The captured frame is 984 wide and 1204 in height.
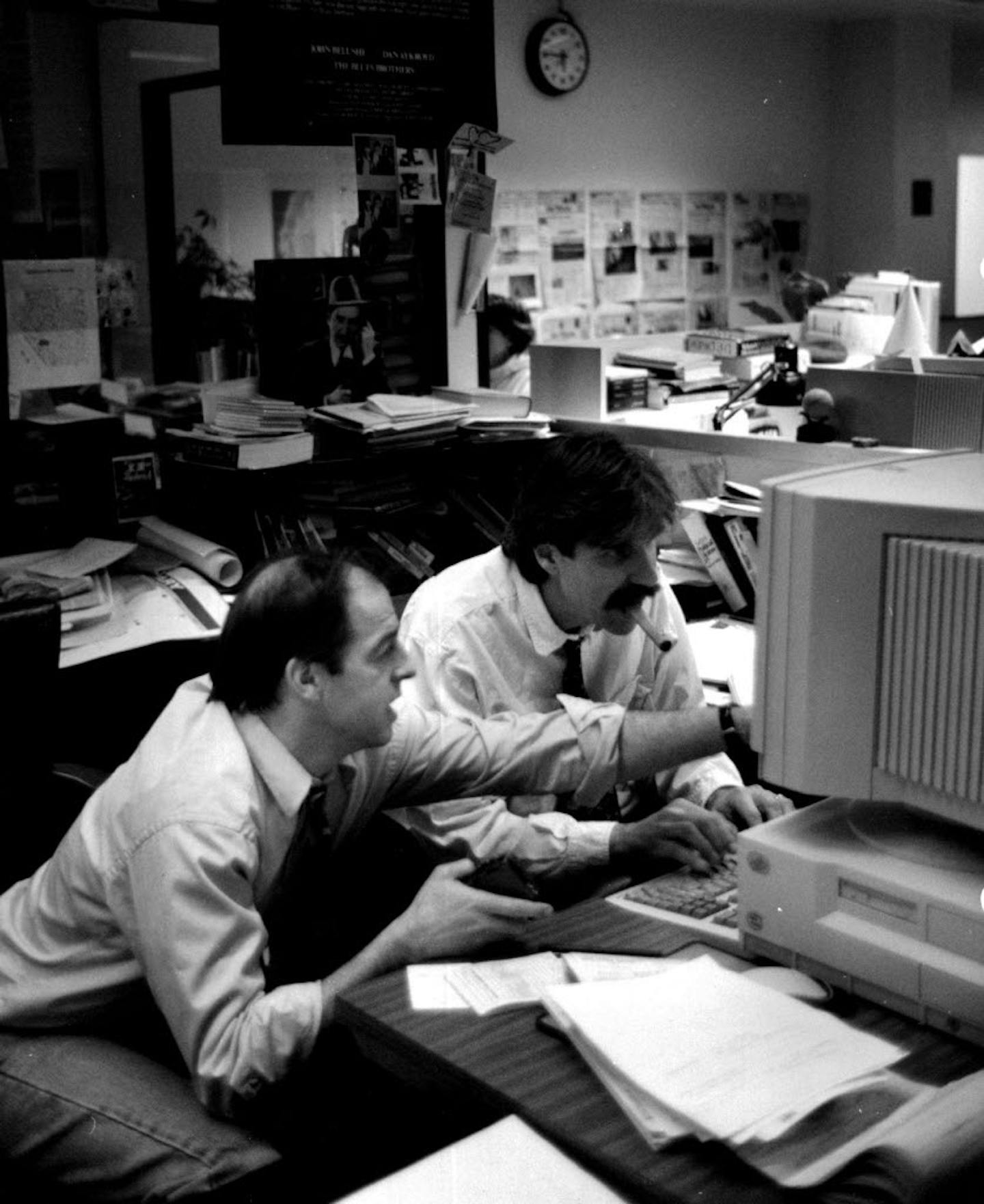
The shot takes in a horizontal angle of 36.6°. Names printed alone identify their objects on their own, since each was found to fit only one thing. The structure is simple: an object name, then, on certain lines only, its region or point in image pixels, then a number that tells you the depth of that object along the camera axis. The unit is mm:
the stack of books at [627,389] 3979
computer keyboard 1685
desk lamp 3789
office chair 2322
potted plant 3877
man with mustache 2311
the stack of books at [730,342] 4738
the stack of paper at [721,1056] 1215
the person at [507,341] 4797
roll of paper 3377
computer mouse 1451
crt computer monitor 1295
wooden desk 1200
